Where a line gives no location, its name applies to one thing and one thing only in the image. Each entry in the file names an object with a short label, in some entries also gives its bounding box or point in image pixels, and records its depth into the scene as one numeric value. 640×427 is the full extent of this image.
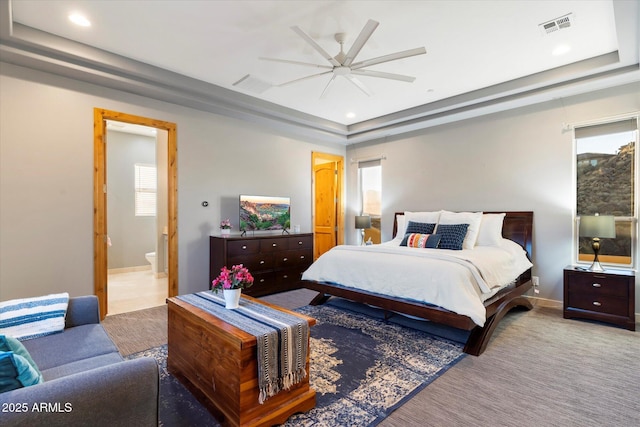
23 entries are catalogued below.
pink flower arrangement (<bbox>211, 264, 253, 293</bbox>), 2.16
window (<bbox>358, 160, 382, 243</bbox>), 6.25
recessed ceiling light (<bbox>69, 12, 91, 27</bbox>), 2.69
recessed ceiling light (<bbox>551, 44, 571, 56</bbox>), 3.19
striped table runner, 1.72
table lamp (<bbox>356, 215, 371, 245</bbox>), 5.90
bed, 2.79
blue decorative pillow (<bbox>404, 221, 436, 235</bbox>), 4.55
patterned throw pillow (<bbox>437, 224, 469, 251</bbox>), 4.04
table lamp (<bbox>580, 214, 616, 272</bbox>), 3.39
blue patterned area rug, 1.90
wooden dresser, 4.36
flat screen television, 4.86
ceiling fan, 2.46
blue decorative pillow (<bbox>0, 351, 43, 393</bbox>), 1.09
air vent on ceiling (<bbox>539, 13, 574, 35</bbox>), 2.73
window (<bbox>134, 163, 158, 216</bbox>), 6.61
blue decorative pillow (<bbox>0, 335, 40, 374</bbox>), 1.28
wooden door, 6.57
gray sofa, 0.99
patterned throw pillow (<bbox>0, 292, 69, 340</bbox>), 1.97
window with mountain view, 3.66
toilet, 6.07
